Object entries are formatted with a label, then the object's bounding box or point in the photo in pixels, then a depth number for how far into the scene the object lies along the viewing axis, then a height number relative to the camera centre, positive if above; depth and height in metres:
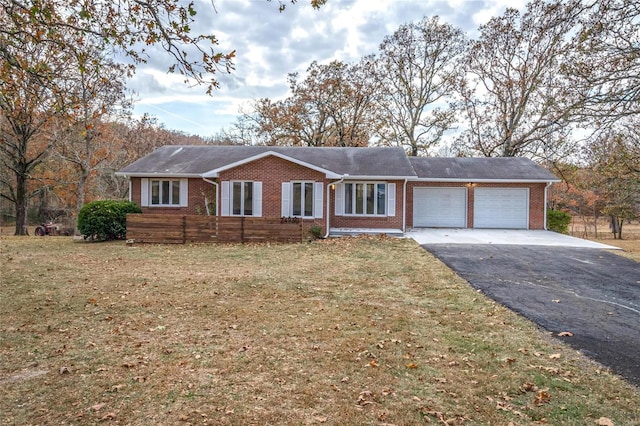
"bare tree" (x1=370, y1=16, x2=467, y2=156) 27.81 +8.96
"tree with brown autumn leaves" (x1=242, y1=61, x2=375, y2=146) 29.27 +7.23
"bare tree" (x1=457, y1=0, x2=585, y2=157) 24.28 +7.75
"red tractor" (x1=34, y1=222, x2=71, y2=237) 24.56 -1.45
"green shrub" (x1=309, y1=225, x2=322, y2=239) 16.11 -0.92
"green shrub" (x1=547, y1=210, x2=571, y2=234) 20.75 -0.55
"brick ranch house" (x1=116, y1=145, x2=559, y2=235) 17.02 +0.96
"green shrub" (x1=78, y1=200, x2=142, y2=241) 15.72 -0.56
